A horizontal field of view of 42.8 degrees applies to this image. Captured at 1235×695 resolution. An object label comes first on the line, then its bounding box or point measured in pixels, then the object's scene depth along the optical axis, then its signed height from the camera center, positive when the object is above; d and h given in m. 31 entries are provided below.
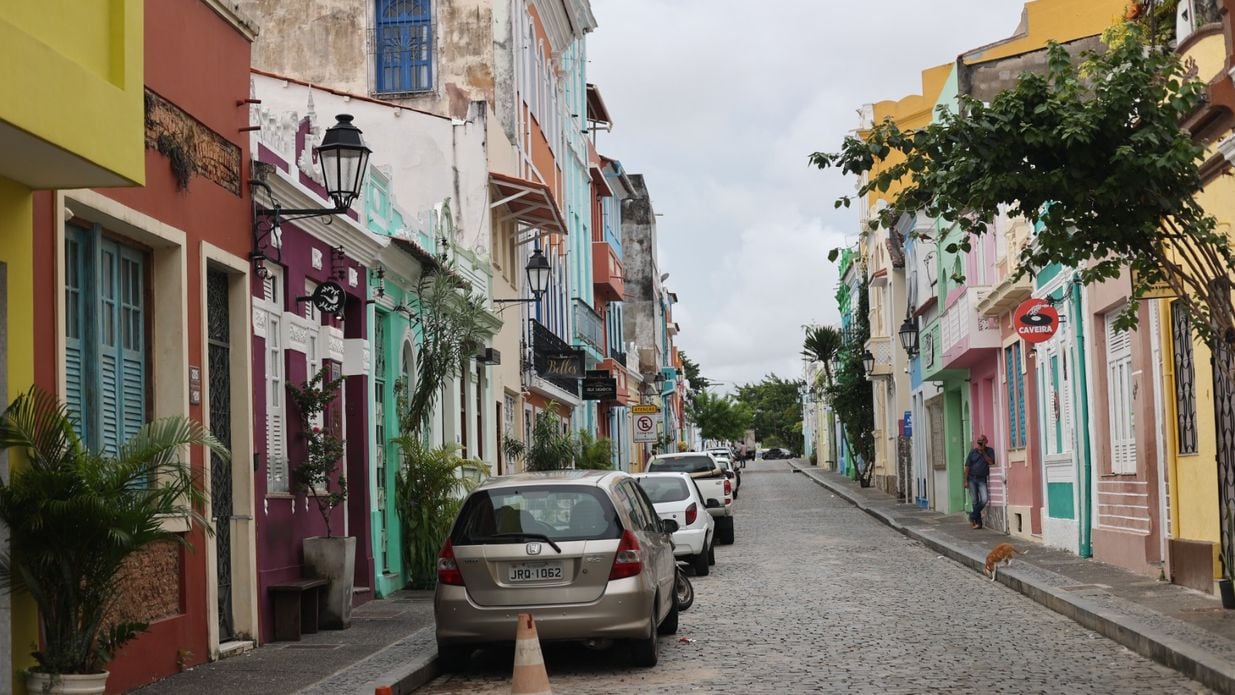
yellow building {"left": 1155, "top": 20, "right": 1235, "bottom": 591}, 14.93 +0.05
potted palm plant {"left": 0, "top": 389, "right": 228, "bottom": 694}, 8.68 -0.39
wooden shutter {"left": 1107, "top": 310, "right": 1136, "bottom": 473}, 19.75 +0.34
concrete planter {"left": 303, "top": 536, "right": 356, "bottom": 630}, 14.80 -1.08
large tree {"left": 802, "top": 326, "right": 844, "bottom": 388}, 74.31 +4.36
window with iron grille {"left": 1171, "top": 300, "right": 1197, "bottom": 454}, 16.72 +0.41
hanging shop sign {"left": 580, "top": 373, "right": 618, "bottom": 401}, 37.53 +1.29
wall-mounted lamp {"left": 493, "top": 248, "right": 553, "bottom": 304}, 24.16 +2.69
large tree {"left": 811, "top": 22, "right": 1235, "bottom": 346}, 11.07 +1.90
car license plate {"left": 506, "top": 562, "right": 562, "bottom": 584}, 11.91 -0.96
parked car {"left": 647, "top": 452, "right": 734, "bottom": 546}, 27.88 -0.75
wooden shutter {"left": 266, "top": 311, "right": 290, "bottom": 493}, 14.44 +0.36
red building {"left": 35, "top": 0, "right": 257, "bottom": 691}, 10.51 +1.08
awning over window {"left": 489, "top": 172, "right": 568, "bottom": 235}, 26.62 +4.32
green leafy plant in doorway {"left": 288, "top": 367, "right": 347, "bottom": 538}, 15.09 +0.02
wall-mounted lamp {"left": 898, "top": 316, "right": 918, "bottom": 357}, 38.98 +2.42
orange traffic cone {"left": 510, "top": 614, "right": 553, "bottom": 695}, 9.84 -1.38
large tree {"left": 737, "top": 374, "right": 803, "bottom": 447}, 160.88 +3.01
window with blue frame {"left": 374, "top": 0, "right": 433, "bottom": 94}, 28.67 +7.31
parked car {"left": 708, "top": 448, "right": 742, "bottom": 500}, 47.17 -0.78
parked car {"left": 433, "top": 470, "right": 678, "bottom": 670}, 11.85 -0.97
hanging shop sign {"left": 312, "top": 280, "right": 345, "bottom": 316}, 15.30 +1.50
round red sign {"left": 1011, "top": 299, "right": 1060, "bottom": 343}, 20.78 +1.43
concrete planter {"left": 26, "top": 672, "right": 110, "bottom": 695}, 8.66 -1.24
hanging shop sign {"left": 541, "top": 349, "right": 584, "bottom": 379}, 31.33 +1.59
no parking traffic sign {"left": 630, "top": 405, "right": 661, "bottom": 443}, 42.91 +0.46
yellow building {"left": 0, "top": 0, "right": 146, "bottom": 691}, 8.11 +1.79
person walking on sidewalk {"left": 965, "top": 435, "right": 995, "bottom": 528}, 30.12 -0.81
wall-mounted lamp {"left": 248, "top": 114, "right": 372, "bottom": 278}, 13.65 +2.38
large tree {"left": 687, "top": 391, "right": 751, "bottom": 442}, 140.00 +1.90
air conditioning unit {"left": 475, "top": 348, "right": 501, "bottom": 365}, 24.98 +1.41
